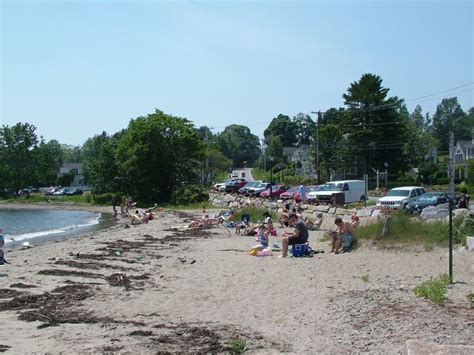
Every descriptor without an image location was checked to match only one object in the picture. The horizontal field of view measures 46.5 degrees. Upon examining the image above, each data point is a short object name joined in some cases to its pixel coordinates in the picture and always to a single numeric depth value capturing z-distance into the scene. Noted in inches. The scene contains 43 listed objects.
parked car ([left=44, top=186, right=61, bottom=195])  3601.4
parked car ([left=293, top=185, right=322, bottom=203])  1475.9
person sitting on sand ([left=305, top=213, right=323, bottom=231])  1001.5
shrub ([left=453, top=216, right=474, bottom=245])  584.8
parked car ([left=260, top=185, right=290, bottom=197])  1809.8
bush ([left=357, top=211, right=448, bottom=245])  610.8
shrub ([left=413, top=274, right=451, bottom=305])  353.4
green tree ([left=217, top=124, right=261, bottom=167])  5467.5
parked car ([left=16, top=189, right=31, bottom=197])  3519.2
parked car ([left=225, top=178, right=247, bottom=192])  2243.5
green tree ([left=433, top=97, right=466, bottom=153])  4874.5
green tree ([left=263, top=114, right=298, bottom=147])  5518.7
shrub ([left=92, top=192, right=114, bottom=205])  2662.4
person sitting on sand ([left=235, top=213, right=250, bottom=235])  1026.7
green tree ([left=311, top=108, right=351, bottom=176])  2716.5
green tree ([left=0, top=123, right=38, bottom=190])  3521.2
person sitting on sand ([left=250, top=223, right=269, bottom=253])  725.3
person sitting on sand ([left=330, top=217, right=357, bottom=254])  663.8
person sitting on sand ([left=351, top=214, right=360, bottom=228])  723.9
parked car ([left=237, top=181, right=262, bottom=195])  2033.5
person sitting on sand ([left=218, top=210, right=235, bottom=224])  1205.1
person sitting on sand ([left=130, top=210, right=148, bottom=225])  1473.9
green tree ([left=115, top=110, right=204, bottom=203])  2258.9
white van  1406.3
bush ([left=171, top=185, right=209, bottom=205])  2108.8
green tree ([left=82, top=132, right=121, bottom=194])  2578.7
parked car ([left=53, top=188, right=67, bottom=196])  3464.3
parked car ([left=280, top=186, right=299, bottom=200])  1617.1
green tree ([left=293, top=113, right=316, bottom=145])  5551.2
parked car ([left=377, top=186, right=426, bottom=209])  1194.1
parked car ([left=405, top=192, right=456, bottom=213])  1135.7
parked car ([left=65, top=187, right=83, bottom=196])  3423.7
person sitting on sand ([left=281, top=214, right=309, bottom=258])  654.7
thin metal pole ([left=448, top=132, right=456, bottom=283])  390.6
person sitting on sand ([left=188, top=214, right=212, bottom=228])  1183.4
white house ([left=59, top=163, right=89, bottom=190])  4660.4
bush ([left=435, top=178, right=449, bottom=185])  2518.9
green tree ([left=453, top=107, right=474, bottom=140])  4907.5
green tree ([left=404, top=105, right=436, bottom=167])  2994.6
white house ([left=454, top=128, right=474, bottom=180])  2844.5
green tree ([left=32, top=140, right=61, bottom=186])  3659.0
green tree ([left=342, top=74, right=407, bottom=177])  2524.6
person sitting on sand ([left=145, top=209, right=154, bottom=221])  1521.4
